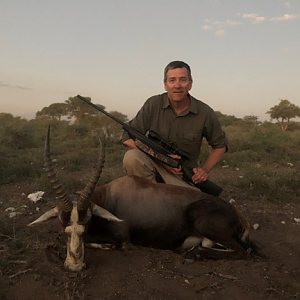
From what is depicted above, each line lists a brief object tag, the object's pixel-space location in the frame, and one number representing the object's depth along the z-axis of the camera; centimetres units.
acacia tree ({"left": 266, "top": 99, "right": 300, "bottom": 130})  2828
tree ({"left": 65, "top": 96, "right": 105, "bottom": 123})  2824
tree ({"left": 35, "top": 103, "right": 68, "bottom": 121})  3238
